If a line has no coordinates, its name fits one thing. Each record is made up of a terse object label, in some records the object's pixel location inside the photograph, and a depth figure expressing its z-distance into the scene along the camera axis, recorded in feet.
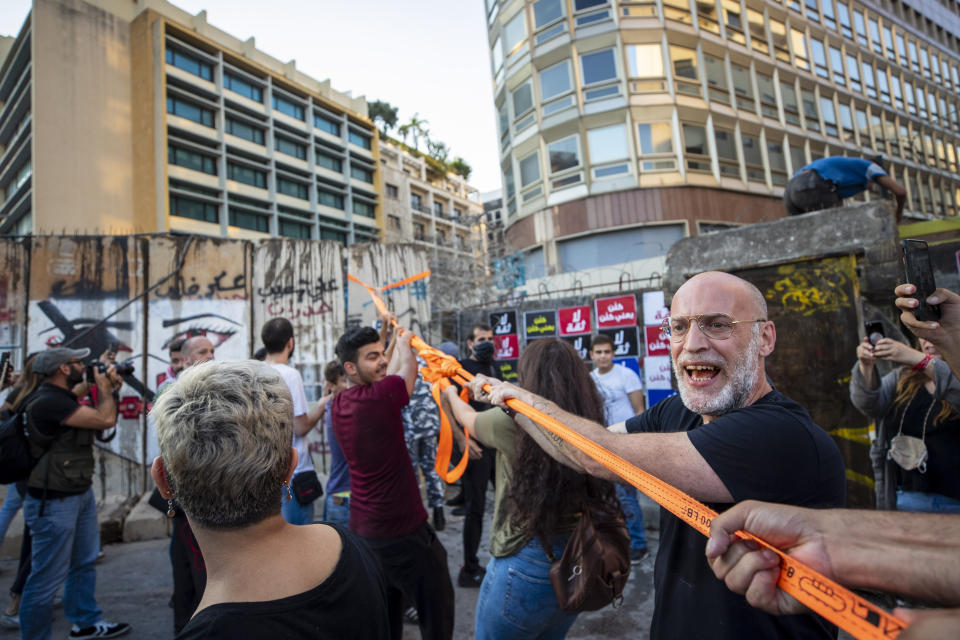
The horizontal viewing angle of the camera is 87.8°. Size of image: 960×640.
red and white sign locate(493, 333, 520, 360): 28.37
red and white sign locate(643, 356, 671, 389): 23.49
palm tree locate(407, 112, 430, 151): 171.94
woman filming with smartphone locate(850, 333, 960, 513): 9.95
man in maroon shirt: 9.45
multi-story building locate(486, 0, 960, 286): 60.23
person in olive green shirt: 7.61
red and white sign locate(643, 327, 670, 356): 23.57
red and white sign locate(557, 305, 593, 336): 26.17
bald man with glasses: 4.65
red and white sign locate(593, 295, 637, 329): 24.59
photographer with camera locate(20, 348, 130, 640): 10.91
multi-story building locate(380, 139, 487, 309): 175.32
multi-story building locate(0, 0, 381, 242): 100.94
